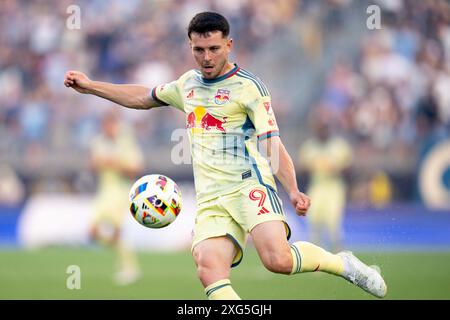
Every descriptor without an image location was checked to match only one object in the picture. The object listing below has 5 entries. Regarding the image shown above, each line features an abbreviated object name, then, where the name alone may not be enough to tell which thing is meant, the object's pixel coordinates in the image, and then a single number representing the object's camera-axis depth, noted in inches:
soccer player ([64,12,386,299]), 255.9
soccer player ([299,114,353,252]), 574.6
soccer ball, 263.3
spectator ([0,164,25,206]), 660.1
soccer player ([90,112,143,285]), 498.0
